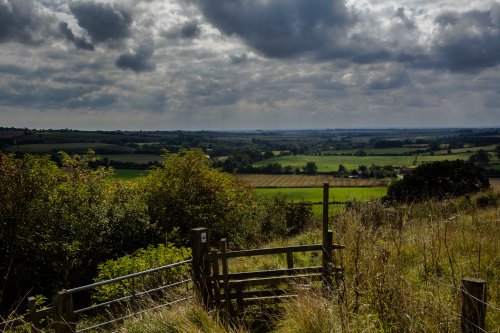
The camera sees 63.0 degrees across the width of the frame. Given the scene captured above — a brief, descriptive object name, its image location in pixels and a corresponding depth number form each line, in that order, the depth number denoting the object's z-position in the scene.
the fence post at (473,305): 3.36
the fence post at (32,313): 5.94
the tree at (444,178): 32.62
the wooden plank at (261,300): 7.85
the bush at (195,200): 20.50
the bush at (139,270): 10.47
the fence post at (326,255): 7.21
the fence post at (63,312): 5.48
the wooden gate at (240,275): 6.95
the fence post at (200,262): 6.89
